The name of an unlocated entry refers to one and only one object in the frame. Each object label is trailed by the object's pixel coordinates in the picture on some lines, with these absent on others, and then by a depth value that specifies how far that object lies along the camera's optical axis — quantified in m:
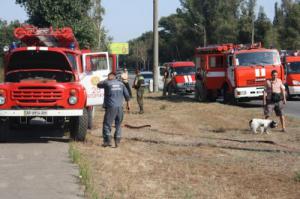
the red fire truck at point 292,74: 30.98
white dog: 15.93
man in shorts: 16.88
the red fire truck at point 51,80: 13.51
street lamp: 101.88
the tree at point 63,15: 29.20
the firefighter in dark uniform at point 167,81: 35.46
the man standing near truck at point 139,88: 23.31
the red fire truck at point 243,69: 26.09
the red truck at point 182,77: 38.19
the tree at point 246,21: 87.88
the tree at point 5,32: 54.12
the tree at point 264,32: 79.56
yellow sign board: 41.69
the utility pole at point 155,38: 37.47
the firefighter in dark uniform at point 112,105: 13.37
